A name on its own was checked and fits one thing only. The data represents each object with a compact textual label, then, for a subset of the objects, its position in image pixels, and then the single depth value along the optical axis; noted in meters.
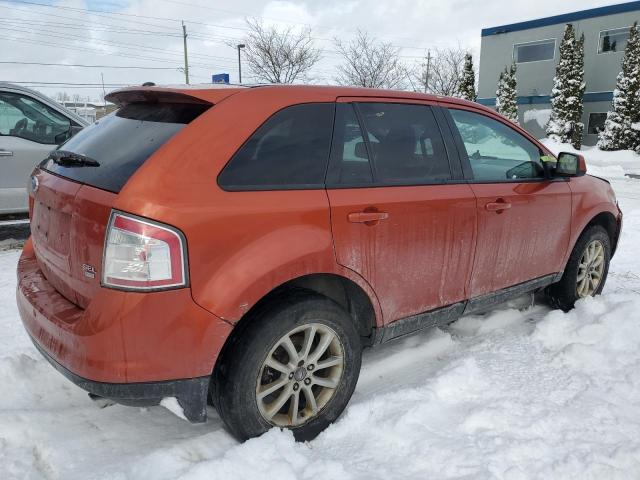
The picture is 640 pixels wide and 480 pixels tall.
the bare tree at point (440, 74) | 37.72
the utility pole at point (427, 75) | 37.28
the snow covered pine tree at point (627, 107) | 19.50
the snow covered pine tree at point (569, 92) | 21.33
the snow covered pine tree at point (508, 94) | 23.39
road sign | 16.39
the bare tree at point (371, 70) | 32.09
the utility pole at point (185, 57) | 42.44
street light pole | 31.92
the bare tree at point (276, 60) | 29.88
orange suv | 2.10
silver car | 5.89
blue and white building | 22.38
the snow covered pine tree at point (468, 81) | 25.69
